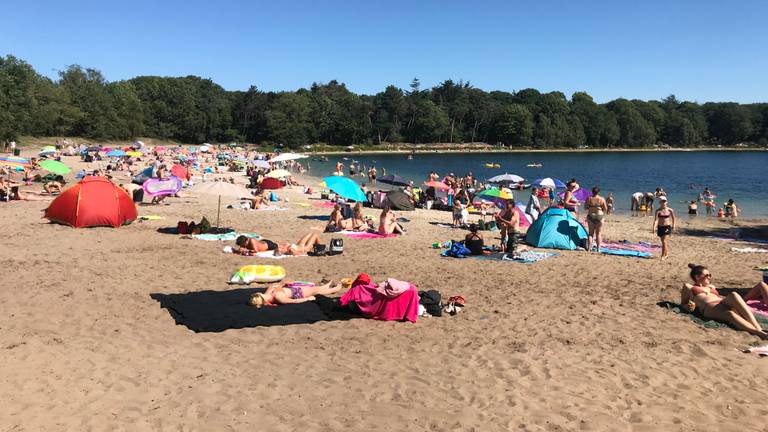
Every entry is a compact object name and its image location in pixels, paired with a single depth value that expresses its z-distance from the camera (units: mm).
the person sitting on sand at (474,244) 11852
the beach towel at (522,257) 11188
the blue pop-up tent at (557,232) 12859
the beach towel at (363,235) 13781
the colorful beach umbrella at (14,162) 20500
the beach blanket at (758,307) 7611
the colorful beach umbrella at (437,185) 22553
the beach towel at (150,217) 14766
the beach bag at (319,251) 11234
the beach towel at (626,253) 12062
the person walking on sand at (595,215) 12102
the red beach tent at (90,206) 12922
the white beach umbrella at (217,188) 13336
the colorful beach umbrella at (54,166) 20266
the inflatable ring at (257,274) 8859
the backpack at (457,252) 11695
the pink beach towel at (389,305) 7262
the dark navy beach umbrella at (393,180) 22719
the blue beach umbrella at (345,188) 15359
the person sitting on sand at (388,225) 14070
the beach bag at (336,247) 11430
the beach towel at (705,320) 7117
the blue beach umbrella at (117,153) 35503
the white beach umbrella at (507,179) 23234
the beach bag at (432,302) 7465
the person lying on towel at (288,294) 7571
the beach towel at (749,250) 13055
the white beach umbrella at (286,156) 28759
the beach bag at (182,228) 12946
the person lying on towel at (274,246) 11068
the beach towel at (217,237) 12398
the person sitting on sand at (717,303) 6980
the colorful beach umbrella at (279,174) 23456
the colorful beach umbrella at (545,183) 20091
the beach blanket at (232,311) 6766
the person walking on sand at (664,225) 11797
